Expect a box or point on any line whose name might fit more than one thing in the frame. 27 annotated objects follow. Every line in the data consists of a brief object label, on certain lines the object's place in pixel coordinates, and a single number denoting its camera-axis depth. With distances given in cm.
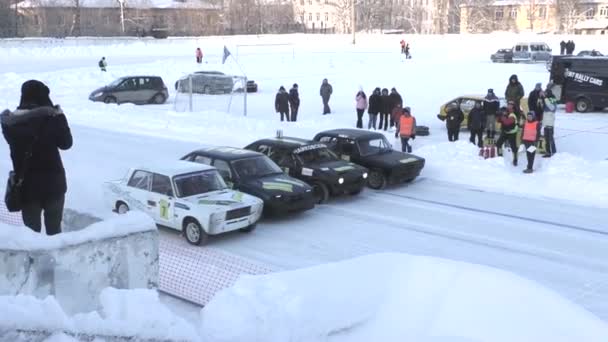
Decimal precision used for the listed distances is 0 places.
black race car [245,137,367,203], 1384
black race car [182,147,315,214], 1241
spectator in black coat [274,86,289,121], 2431
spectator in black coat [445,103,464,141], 1950
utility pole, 7499
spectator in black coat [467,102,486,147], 1866
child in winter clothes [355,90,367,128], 2283
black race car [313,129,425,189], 1508
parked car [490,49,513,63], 5256
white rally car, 1120
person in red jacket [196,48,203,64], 4791
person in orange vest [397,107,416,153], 1811
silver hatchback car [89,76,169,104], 3127
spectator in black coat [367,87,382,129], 2212
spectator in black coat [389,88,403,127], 2188
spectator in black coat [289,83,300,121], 2456
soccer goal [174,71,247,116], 2759
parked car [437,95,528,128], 2212
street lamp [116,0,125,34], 8415
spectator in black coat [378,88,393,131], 2214
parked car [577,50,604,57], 4183
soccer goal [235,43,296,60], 5887
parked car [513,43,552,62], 5294
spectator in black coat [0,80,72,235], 546
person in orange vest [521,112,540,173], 1609
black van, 2638
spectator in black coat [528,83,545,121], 1958
